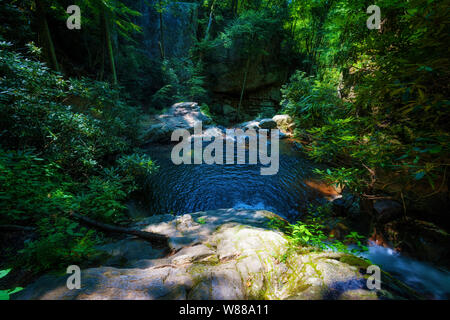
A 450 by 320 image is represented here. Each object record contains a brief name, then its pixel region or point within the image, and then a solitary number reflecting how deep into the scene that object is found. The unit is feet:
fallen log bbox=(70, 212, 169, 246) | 9.30
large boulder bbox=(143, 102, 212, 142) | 34.64
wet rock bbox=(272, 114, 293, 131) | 44.22
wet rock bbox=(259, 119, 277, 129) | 45.11
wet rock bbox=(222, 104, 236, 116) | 67.51
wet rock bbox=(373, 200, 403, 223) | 12.25
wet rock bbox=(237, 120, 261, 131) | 45.67
